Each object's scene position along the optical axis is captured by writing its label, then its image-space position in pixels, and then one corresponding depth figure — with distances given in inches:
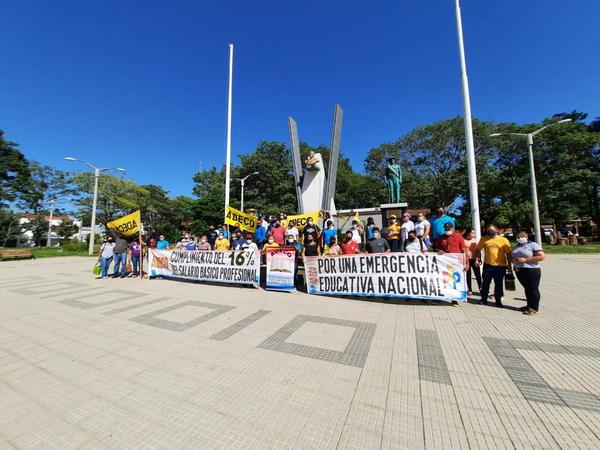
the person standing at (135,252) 415.5
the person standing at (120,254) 398.0
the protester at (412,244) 263.1
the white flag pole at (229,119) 551.3
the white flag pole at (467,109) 418.0
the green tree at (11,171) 1283.2
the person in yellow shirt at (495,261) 217.9
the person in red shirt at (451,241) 247.8
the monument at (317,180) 650.2
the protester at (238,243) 346.0
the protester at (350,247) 291.9
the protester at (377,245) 282.4
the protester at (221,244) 370.9
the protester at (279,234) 354.9
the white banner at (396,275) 224.8
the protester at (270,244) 309.9
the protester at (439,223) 292.0
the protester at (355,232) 307.9
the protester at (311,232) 301.8
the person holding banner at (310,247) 290.8
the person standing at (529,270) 194.7
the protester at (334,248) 298.8
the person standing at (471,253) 260.4
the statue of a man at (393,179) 653.9
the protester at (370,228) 307.4
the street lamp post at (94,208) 906.7
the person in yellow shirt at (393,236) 327.3
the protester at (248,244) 316.8
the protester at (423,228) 303.8
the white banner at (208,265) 306.7
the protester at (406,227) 315.6
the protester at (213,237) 434.5
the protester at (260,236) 399.2
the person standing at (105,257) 395.1
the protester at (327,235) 343.8
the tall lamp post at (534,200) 666.5
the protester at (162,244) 434.1
